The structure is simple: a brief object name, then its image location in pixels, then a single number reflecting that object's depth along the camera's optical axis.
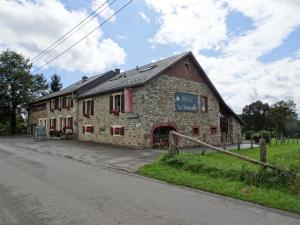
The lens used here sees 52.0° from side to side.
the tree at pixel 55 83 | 58.78
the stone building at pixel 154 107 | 21.23
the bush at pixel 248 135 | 42.34
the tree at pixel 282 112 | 50.59
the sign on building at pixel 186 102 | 23.80
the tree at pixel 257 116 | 65.38
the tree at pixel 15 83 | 42.88
